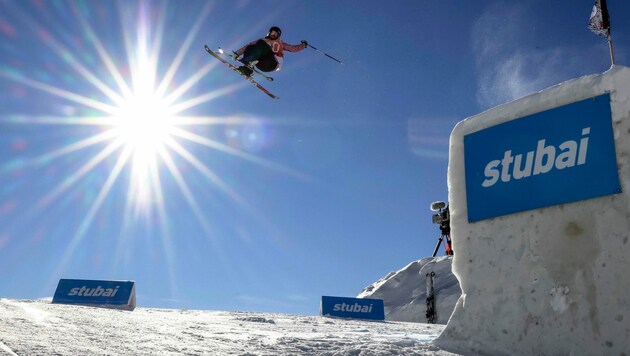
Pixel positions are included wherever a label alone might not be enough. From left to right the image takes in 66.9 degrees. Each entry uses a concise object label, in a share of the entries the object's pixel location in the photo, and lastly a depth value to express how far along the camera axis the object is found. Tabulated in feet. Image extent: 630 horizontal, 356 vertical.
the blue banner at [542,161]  13.75
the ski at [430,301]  73.41
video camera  81.95
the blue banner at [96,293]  40.60
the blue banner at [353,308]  50.52
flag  40.52
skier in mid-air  43.42
